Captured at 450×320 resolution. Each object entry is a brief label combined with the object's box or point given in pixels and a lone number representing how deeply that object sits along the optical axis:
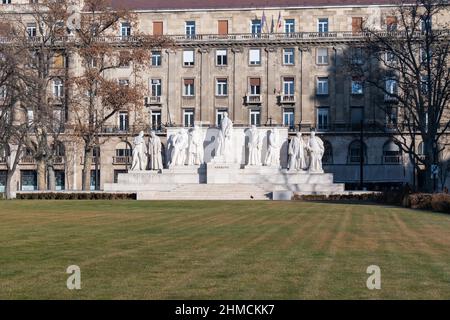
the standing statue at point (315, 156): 67.94
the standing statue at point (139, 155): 70.31
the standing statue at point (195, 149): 69.81
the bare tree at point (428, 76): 56.97
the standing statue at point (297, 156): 68.06
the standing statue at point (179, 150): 69.56
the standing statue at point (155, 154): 70.62
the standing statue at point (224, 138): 68.44
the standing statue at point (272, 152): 69.38
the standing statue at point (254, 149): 69.06
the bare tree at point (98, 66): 67.88
